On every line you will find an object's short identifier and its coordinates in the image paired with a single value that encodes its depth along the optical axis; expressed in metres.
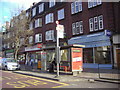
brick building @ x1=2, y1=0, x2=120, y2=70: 13.01
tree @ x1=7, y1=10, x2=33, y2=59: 17.95
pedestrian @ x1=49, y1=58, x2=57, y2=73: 11.27
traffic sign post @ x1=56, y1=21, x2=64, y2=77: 8.92
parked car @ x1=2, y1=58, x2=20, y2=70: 14.26
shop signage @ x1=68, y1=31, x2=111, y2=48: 13.37
